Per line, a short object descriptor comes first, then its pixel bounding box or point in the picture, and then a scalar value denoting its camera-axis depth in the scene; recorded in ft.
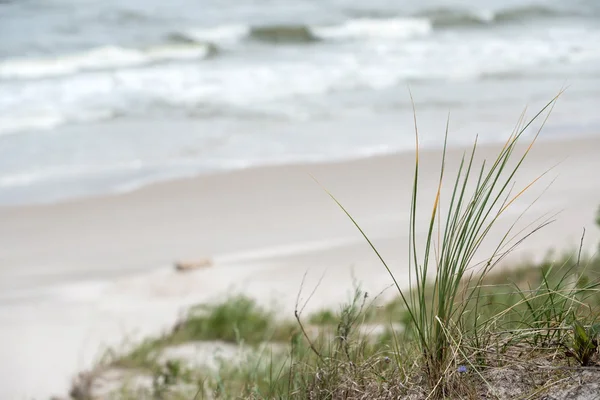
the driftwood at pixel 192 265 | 44.42
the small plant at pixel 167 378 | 26.27
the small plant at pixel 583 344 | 14.60
